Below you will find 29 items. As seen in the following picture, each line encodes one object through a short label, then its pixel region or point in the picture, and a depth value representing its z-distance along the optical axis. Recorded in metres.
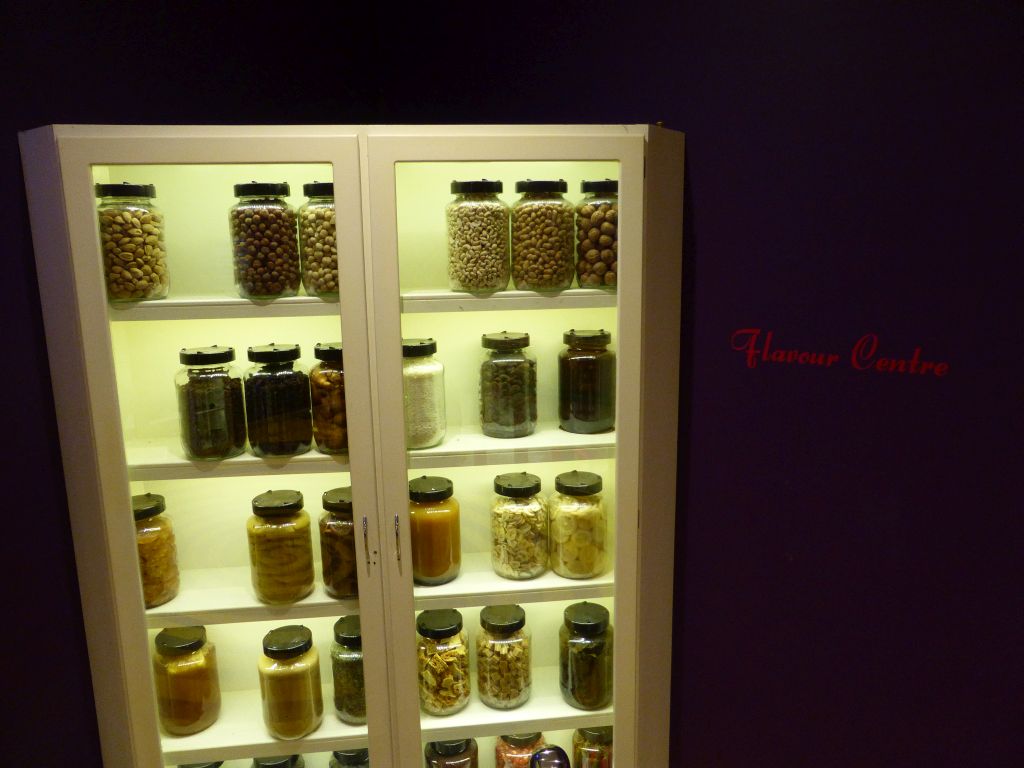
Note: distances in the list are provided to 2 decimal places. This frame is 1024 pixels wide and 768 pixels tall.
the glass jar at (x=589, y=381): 1.46
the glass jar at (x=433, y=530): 1.45
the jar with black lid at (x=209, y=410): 1.37
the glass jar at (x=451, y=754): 1.57
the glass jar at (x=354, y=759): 1.57
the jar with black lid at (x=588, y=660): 1.55
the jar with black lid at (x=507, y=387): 1.46
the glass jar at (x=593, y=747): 1.64
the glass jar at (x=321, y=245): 1.34
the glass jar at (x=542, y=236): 1.39
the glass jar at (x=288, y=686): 1.46
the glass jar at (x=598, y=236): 1.39
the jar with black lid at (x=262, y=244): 1.33
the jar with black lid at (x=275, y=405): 1.38
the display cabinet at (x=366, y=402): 1.27
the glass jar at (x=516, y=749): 1.61
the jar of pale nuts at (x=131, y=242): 1.29
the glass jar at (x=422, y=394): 1.41
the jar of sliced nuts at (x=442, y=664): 1.50
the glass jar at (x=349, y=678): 1.50
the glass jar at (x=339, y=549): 1.45
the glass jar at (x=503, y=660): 1.52
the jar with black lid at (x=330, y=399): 1.39
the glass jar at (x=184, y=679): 1.45
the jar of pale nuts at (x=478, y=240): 1.38
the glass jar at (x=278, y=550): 1.43
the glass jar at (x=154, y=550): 1.42
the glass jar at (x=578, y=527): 1.50
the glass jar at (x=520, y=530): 1.49
